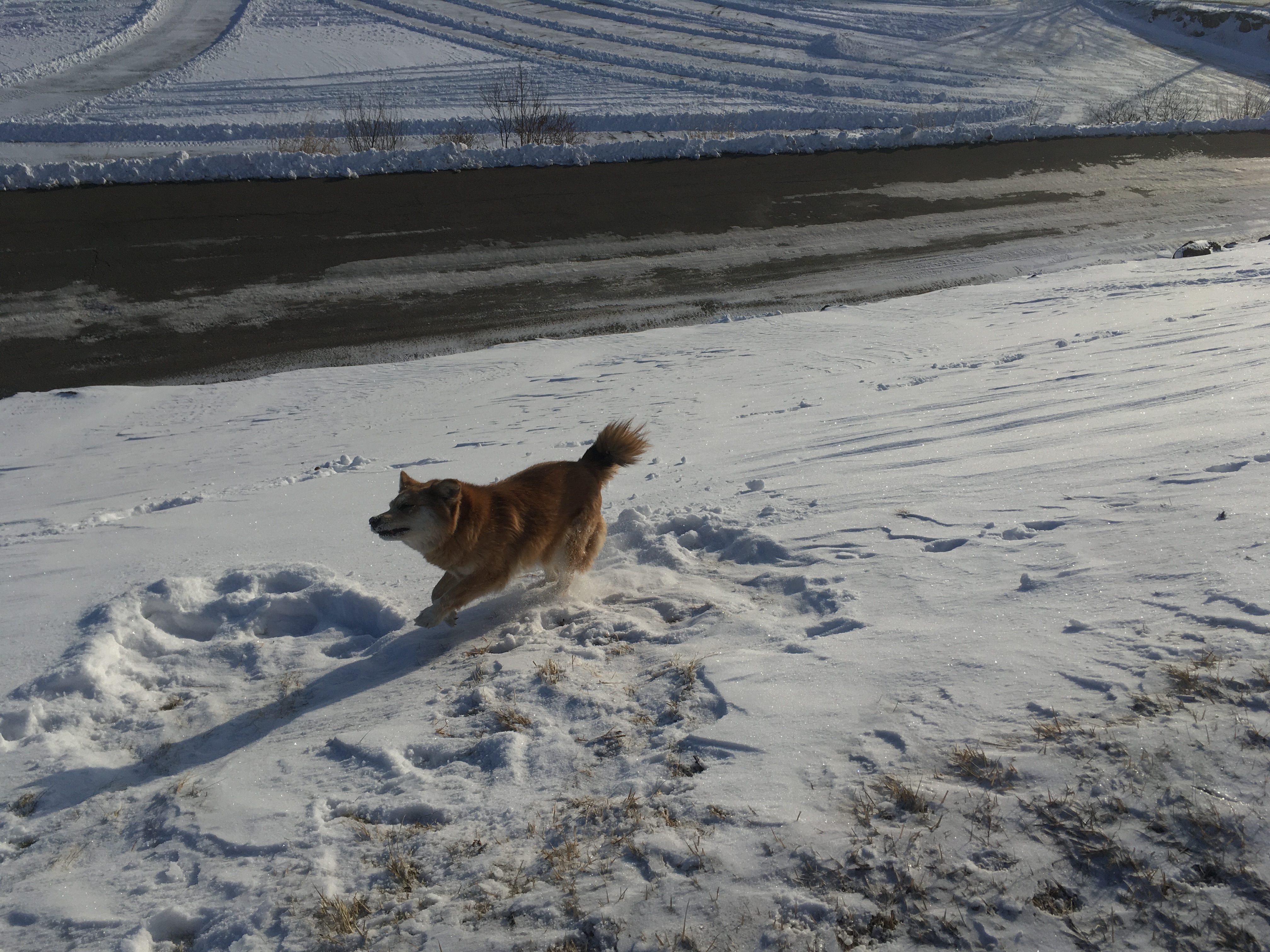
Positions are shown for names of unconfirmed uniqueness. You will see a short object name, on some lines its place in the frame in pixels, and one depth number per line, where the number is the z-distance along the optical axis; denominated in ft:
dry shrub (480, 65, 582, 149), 66.13
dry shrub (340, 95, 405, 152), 63.82
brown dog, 16.66
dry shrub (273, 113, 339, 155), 60.44
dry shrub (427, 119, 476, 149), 66.18
